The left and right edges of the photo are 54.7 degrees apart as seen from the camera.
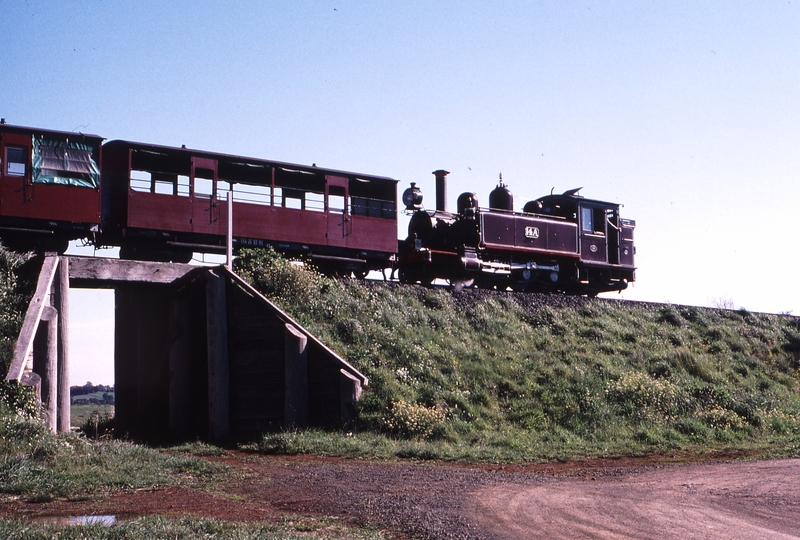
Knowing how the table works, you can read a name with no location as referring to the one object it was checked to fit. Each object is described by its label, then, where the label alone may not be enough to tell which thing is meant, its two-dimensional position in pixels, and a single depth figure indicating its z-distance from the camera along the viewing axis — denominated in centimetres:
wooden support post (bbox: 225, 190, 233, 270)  1858
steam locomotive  2492
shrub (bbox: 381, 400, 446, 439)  1502
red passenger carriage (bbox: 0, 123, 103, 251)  1858
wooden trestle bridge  1459
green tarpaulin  1898
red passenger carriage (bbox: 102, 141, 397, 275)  2020
